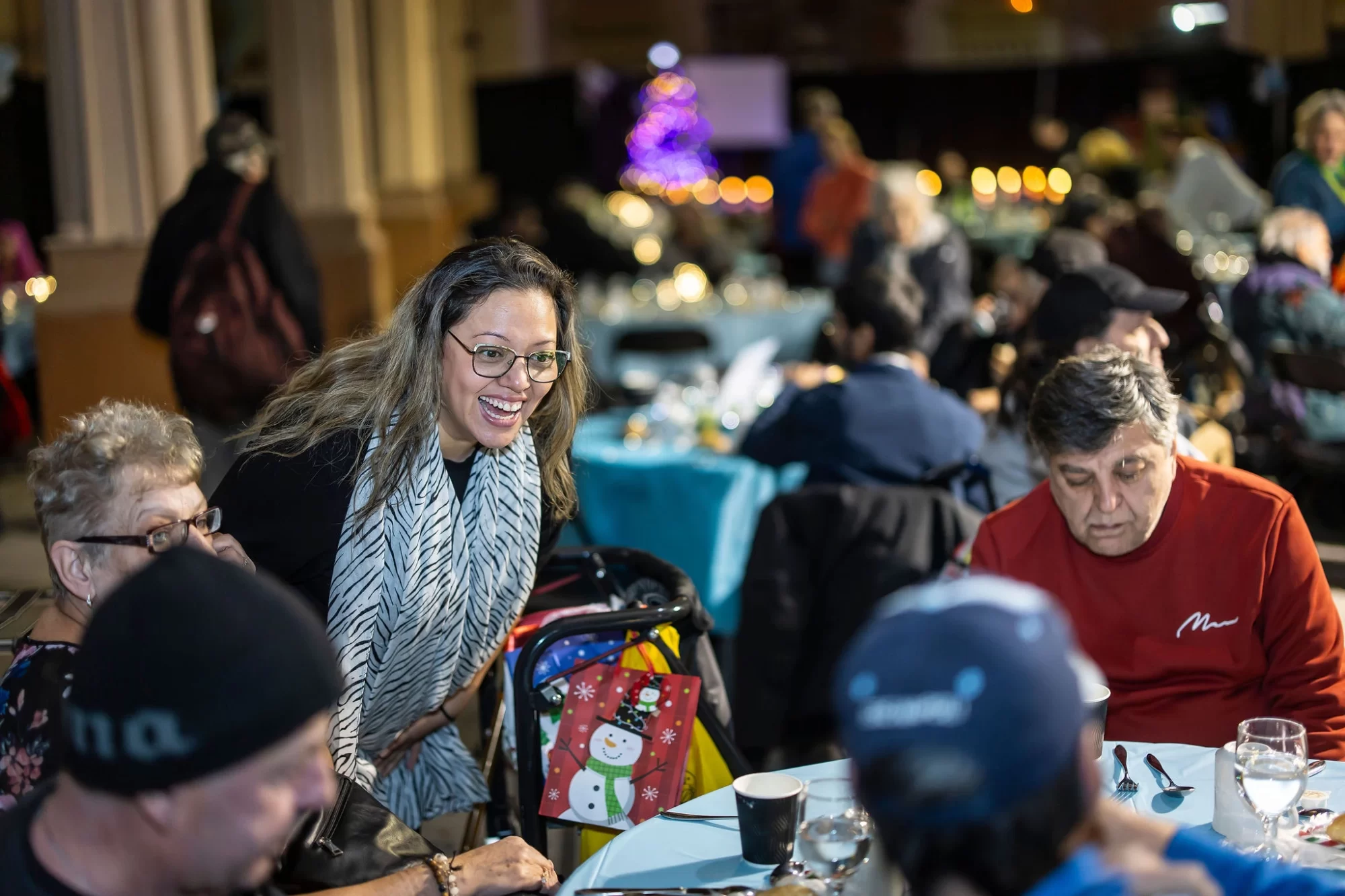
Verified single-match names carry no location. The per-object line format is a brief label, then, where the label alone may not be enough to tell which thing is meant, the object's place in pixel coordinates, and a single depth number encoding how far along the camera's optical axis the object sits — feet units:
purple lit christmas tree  47.80
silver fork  5.51
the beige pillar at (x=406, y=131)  34.68
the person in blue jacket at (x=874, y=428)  10.27
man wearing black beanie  3.30
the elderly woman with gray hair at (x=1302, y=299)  14.60
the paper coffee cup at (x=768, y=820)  5.02
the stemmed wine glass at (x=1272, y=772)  4.88
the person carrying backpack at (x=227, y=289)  14.10
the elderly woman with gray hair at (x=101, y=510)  5.27
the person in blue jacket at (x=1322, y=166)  18.10
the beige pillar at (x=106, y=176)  18.17
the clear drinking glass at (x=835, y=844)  4.70
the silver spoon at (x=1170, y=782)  5.56
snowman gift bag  6.64
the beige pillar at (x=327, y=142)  27.25
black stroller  6.70
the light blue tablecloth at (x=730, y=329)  21.70
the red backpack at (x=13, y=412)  18.34
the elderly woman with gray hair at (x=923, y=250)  18.20
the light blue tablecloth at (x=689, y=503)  12.41
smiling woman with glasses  6.56
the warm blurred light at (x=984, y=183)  36.35
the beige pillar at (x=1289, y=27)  38.37
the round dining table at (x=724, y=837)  4.98
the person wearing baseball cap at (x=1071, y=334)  9.57
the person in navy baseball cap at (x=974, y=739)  2.76
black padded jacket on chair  9.62
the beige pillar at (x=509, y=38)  47.16
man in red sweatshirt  6.71
